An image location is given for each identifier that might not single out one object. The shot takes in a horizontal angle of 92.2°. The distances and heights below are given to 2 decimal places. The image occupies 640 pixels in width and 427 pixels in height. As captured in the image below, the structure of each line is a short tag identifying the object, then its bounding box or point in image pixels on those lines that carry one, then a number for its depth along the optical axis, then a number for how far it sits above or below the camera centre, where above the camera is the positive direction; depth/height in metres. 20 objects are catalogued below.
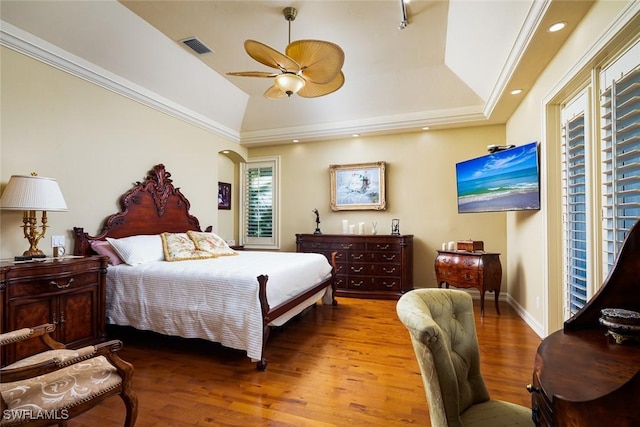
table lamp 2.46 +0.14
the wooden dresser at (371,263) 4.84 -0.76
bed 2.61 -0.63
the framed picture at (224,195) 6.05 +0.42
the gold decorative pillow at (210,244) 3.95 -0.36
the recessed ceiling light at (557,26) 2.34 +1.46
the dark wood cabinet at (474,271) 3.87 -0.71
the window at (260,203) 6.10 +0.27
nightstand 2.29 -0.69
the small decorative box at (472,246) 4.18 -0.41
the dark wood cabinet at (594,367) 0.64 -0.42
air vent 3.61 +2.07
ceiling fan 2.43 +1.30
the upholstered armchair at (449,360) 1.04 -0.56
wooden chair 1.28 -0.79
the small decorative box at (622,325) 0.98 -0.36
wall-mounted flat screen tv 3.26 +0.42
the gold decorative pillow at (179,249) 3.60 -0.39
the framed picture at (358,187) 5.36 +0.52
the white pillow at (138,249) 3.30 -0.36
